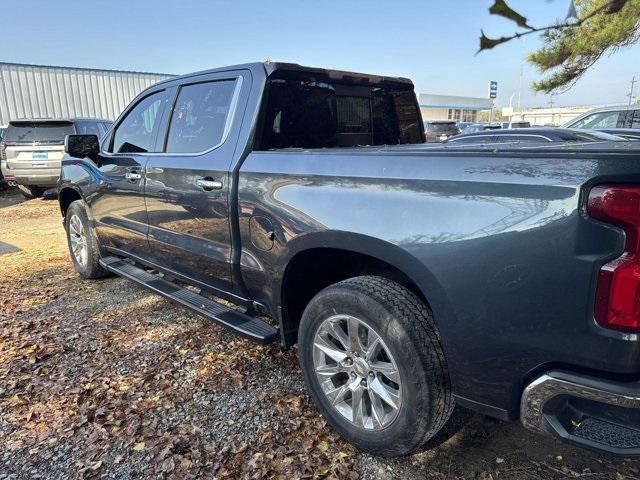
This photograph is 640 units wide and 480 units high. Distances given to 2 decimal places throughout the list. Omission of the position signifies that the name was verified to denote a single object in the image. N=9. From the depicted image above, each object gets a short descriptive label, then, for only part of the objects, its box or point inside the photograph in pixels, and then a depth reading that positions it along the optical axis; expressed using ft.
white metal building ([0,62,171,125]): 51.21
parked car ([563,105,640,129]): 29.40
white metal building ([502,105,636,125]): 140.13
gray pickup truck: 5.32
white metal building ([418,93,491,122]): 188.96
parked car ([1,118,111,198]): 34.24
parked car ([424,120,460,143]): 80.82
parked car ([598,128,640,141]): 22.50
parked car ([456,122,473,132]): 97.86
